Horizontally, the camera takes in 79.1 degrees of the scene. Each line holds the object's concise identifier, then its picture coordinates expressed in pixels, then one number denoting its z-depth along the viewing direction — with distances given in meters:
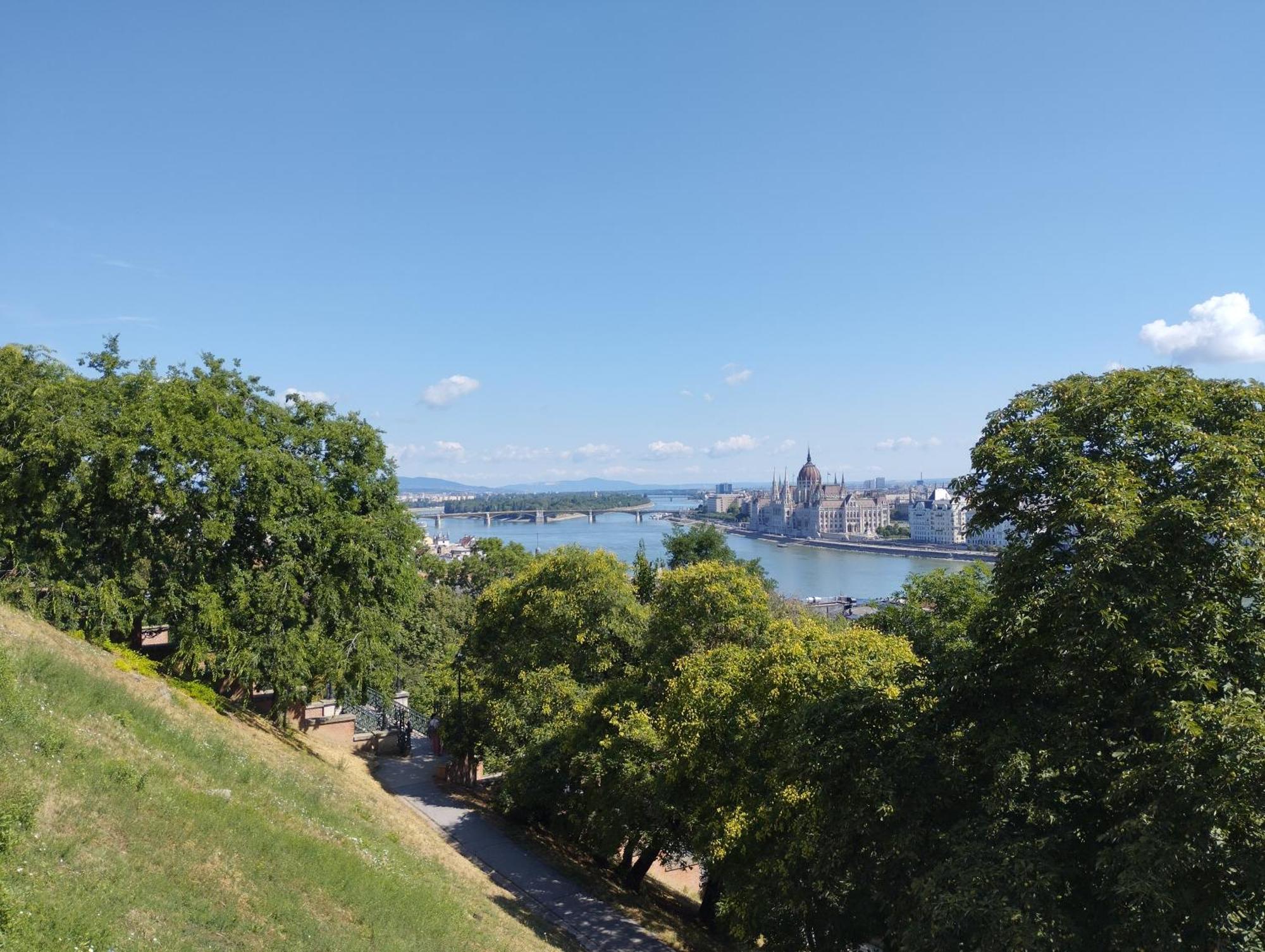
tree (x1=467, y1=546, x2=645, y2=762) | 17.38
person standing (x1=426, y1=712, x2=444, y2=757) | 23.88
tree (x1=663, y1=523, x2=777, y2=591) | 38.59
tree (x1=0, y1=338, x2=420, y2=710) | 15.33
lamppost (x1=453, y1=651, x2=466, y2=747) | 19.50
